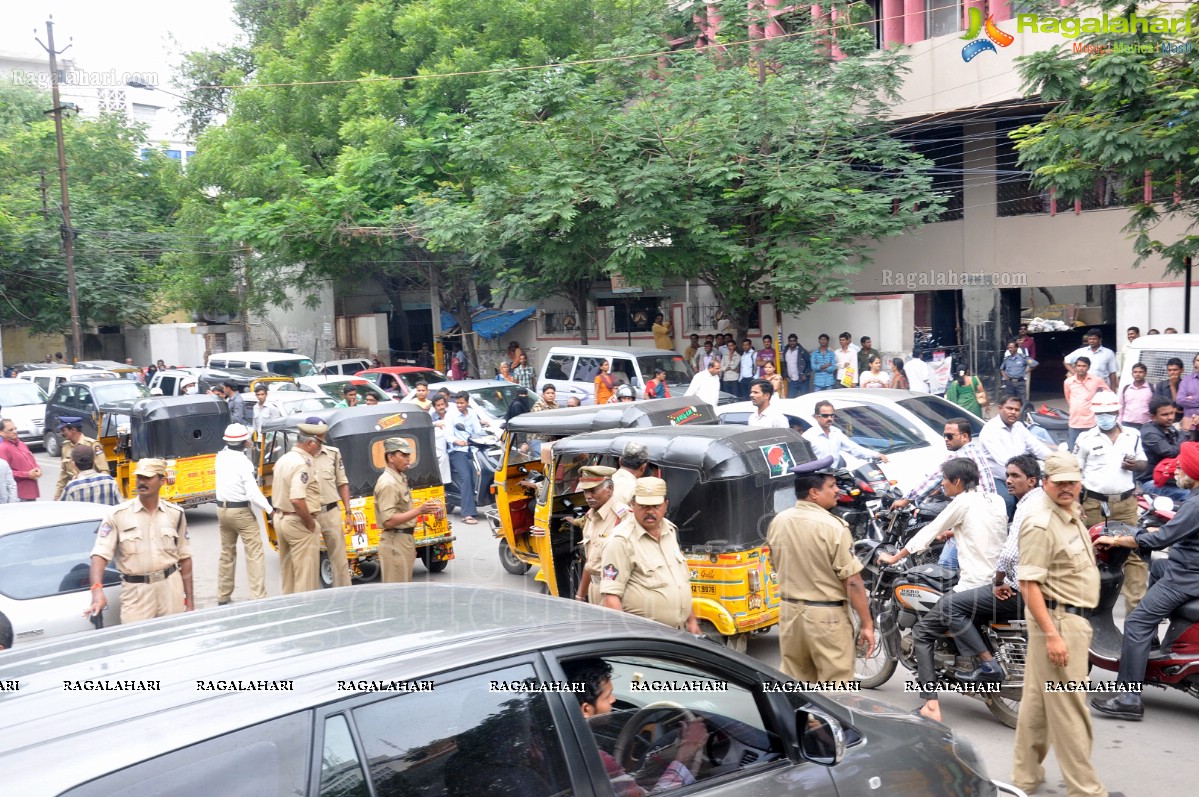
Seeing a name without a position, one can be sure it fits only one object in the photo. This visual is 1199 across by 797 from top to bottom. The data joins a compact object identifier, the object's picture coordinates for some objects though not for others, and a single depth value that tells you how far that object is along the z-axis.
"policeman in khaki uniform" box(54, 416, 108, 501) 11.59
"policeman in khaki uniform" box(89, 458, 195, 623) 7.21
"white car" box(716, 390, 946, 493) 11.52
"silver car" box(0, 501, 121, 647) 7.16
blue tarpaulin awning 29.52
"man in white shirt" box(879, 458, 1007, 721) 6.30
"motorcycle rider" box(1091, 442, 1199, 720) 5.90
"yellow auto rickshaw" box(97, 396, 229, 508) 14.45
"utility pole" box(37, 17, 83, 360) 29.97
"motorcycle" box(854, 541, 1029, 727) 6.28
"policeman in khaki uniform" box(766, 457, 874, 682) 5.54
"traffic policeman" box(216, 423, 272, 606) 9.74
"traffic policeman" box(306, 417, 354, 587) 9.45
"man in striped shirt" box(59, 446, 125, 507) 9.45
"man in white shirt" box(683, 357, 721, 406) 16.55
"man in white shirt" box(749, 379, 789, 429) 11.68
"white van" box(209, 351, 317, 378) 25.05
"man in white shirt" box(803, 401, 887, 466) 10.96
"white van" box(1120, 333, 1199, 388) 13.32
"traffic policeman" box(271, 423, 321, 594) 9.16
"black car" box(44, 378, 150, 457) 21.66
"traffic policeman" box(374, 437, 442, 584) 9.09
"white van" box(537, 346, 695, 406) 18.59
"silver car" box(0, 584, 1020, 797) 2.57
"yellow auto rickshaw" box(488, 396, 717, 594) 9.72
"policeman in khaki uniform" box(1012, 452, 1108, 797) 4.96
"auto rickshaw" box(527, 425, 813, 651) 7.34
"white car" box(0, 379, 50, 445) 24.12
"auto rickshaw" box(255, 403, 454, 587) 10.88
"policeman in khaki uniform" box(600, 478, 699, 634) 5.79
